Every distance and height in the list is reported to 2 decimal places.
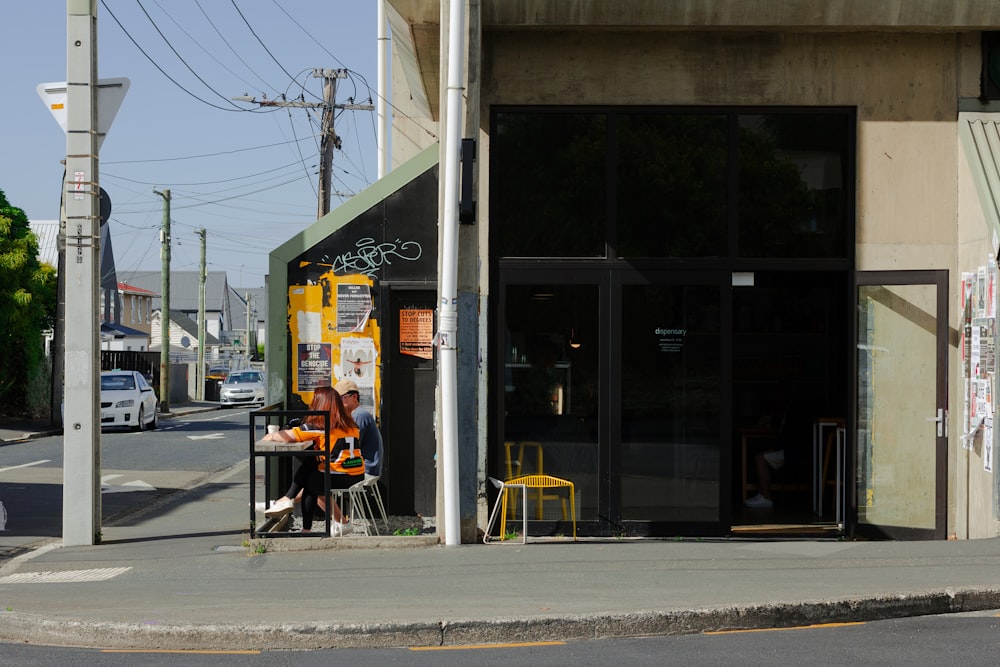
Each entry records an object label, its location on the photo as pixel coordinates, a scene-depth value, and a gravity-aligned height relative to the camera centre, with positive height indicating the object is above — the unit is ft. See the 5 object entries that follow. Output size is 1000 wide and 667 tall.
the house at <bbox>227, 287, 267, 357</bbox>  403.77 +12.34
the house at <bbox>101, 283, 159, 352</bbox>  215.86 +7.64
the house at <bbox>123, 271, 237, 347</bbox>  372.38 +18.04
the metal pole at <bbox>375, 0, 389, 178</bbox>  74.69 +16.09
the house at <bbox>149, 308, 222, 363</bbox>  332.60 +4.50
